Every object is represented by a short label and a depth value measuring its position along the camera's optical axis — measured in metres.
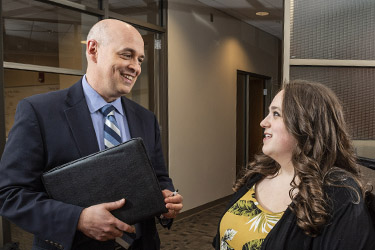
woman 1.24
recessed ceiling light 6.61
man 1.31
